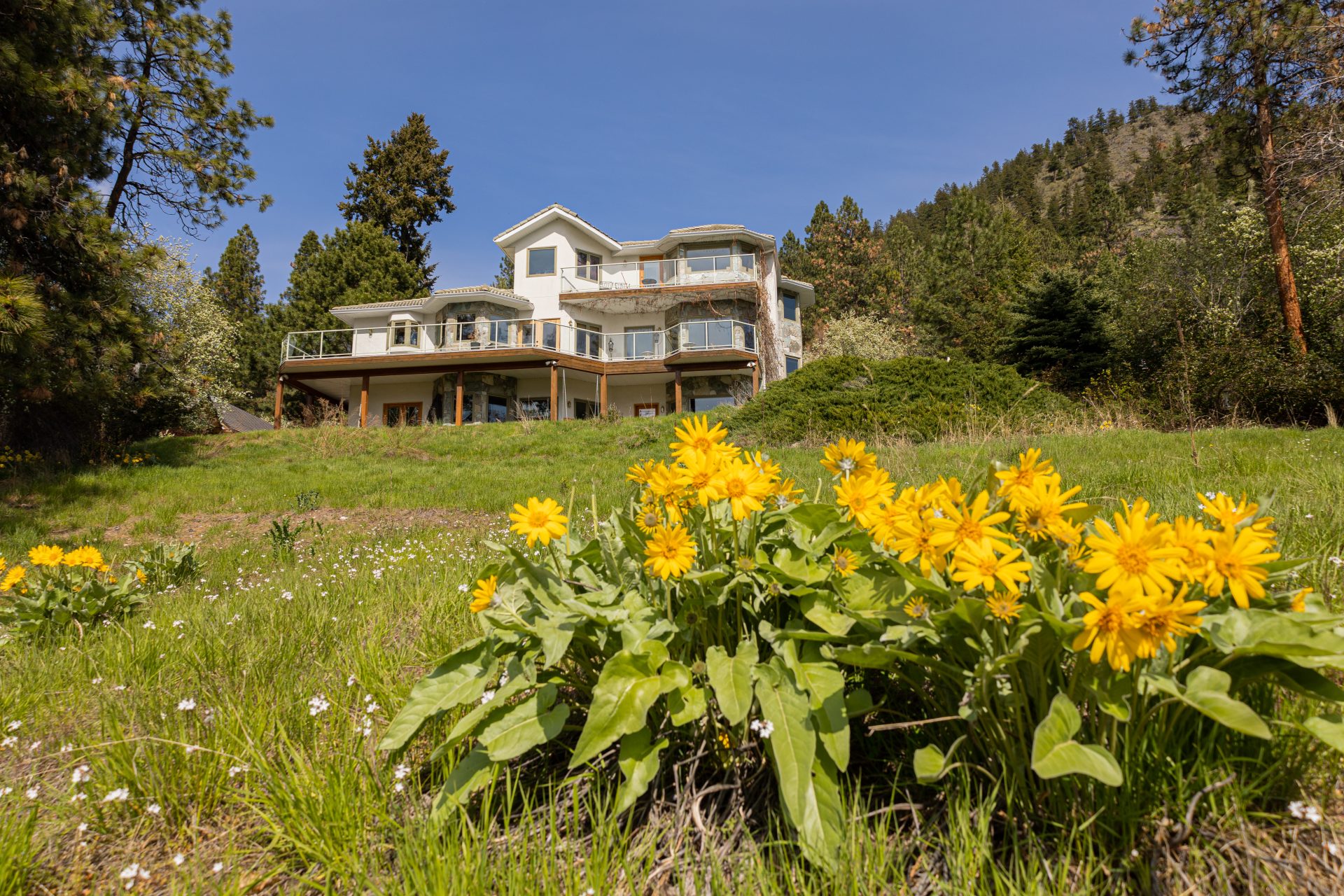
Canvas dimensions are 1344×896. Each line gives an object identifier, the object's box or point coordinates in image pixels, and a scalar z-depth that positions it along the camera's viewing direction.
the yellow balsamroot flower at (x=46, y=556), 3.10
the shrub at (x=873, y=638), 1.05
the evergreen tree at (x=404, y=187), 33.47
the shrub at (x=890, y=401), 12.82
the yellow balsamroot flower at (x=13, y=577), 2.78
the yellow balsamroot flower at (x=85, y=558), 3.22
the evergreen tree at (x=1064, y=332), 19.55
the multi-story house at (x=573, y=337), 23.97
